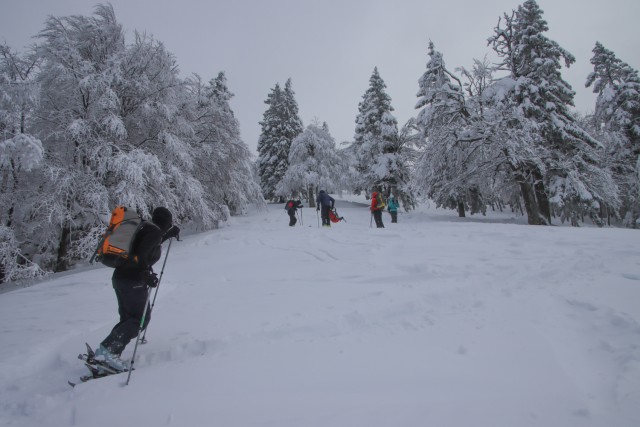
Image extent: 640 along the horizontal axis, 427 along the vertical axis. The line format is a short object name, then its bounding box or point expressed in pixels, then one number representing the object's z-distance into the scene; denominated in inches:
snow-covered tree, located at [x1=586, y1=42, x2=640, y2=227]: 773.9
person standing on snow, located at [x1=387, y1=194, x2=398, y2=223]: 612.4
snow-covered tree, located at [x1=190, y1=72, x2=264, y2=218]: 575.2
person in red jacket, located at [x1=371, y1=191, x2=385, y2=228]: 517.8
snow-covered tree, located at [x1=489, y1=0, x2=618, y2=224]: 605.3
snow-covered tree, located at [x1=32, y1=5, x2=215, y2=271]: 373.7
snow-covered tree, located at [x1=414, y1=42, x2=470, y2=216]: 596.1
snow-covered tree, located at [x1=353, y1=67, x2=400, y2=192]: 967.6
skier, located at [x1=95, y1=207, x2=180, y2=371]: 124.4
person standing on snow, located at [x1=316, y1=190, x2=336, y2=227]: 532.1
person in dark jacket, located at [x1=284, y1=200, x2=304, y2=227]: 562.6
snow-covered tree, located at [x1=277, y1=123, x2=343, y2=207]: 1078.4
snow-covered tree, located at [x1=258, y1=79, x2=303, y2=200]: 1272.1
